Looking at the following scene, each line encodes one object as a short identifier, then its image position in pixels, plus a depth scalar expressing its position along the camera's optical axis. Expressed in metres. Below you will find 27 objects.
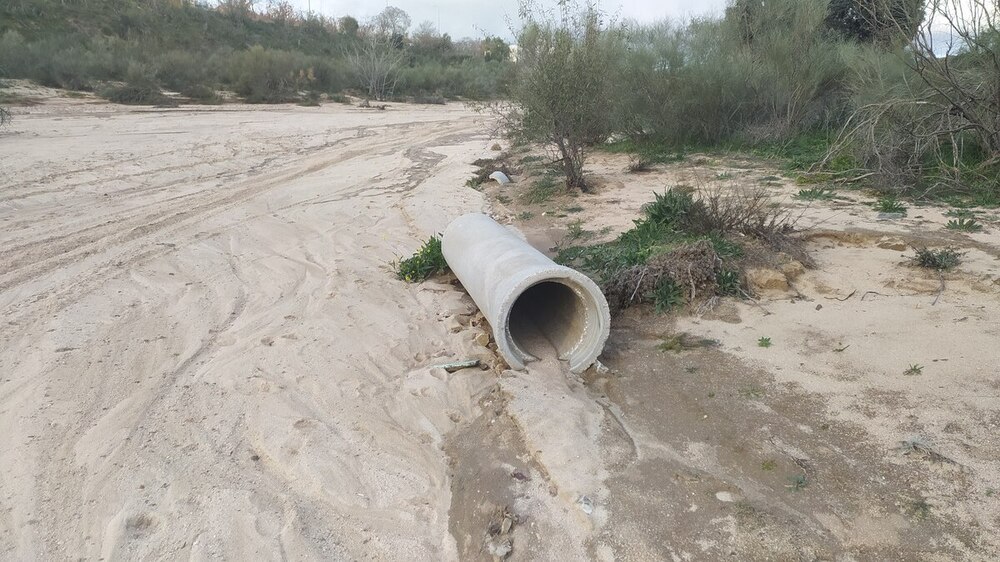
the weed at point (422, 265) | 6.70
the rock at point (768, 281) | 5.79
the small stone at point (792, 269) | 5.98
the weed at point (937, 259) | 5.82
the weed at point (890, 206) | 8.10
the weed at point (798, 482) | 3.35
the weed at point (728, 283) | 5.73
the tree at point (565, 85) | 10.30
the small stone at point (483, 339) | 5.22
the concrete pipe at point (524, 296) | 4.65
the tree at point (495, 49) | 46.09
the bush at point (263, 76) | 27.44
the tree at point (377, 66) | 32.56
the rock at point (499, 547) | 3.08
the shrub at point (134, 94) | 22.06
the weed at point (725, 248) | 6.17
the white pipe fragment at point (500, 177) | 12.31
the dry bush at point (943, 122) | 8.52
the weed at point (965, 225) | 7.15
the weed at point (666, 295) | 5.63
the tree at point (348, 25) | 50.44
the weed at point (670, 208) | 7.00
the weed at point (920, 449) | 3.39
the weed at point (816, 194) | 9.05
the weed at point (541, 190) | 10.74
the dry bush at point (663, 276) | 5.71
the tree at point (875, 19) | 8.02
